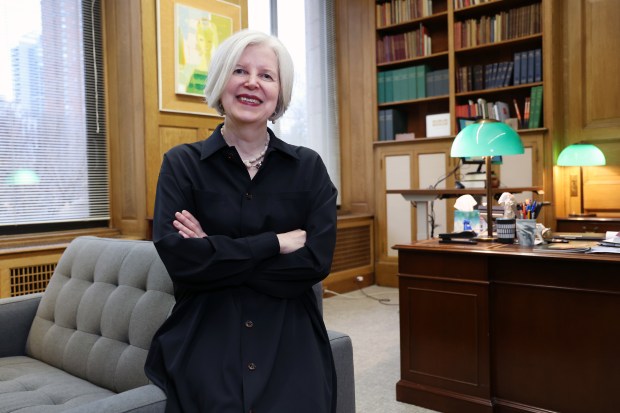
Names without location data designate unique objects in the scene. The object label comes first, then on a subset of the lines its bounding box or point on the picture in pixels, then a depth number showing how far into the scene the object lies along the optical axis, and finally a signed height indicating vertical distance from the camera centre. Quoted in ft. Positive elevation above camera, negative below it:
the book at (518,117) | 15.53 +2.10
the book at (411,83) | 17.52 +3.59
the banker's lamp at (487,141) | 8.33 +0.77
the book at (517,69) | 15.49 +3.49
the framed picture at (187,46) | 12.89 +3.77
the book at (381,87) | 18.29 +3.62
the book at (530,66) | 15.25 +3.51
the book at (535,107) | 15.10 +2.33
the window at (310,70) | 17.20 +4.27
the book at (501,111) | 13.83 +2.07
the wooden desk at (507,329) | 7.23 -2.07
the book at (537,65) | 15.11 +3.51
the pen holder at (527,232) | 8.32 -0.68
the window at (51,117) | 11.30 +1.87
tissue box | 9.82 -0.59
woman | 4.11 -0.47
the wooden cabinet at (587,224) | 13.58 -0.99
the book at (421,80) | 17.34 +3.62
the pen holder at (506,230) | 8.57 -0.67
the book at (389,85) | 18.09 +3.63
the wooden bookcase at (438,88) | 15.33 +3.17
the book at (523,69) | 15.38 +3.46
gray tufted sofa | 5.19 -1.52
